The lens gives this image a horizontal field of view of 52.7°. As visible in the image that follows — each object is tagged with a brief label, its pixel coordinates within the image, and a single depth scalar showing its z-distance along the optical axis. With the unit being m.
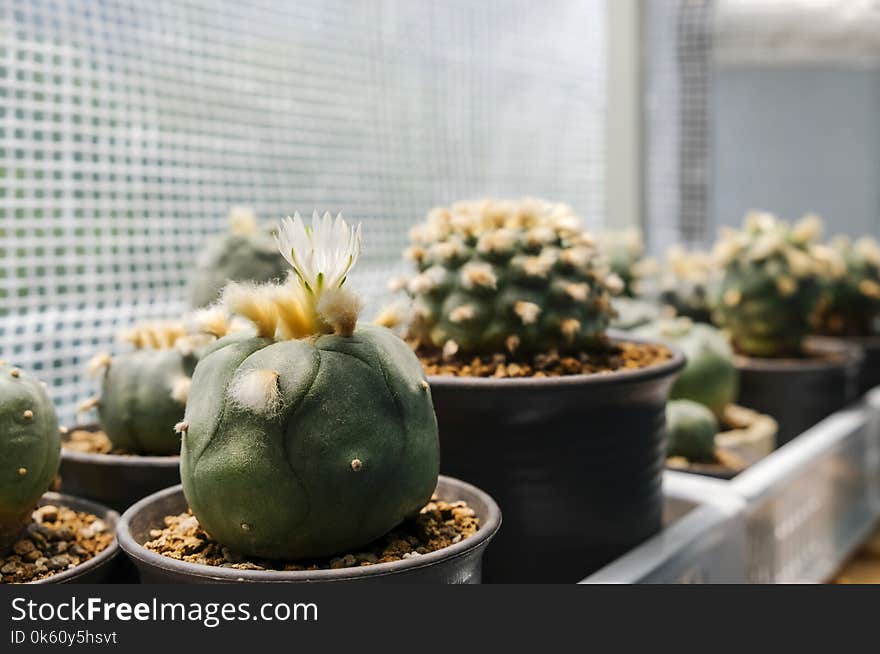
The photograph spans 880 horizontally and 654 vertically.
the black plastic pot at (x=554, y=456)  0.28
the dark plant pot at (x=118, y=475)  0.28
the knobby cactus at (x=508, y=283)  0.31
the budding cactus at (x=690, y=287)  0.64
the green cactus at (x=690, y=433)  0.45
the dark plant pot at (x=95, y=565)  0.21
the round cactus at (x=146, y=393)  0.29
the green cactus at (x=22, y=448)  0.22
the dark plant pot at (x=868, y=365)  0.66
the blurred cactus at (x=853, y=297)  0.67
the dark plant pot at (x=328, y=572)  0.19
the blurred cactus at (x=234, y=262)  0.38
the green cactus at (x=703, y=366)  0.49
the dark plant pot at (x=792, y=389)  0.55
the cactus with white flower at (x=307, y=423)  0.20
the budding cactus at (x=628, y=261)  0.61
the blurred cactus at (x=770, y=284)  0.56
